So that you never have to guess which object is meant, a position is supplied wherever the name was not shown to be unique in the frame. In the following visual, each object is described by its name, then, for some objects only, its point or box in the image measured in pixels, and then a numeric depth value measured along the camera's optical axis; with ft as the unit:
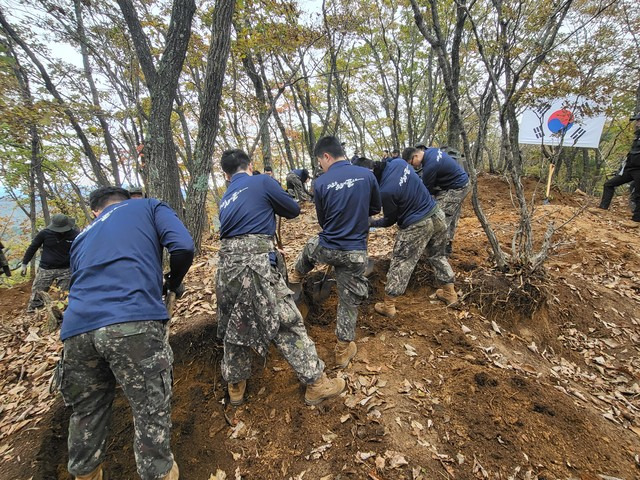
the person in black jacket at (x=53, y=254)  20.06
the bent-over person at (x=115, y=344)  6.68
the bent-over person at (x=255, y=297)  9.37
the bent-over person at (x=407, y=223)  12.68
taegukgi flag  27.73
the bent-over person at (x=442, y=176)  15.94
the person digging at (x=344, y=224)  10.63
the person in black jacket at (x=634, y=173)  20.92
